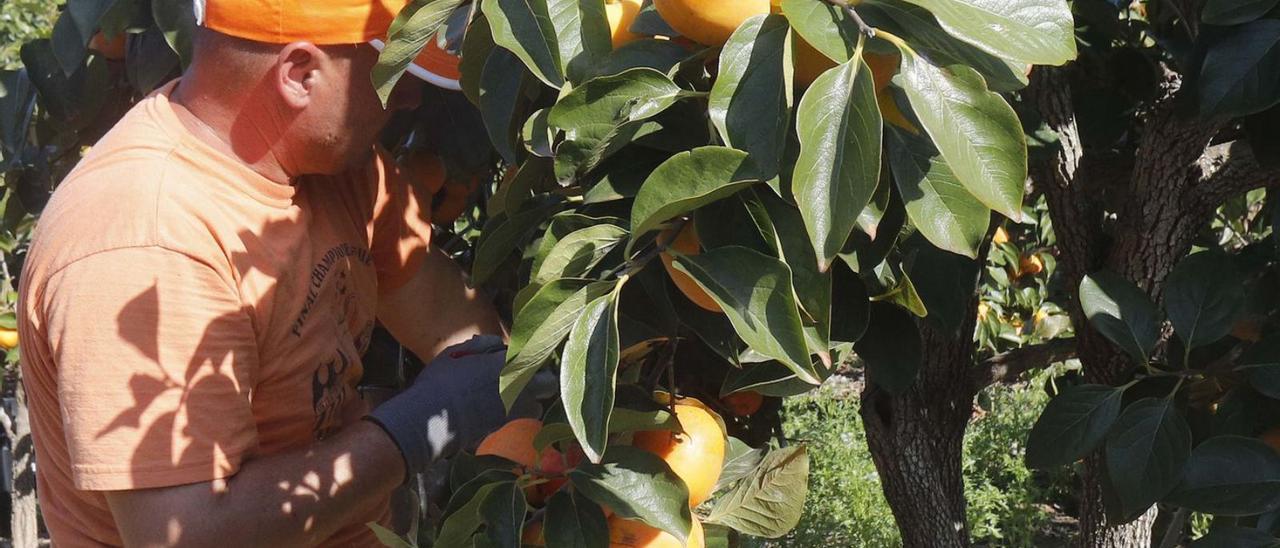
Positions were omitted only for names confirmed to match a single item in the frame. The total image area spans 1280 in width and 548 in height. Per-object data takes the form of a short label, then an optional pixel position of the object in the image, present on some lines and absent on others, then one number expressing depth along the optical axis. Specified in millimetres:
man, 1208
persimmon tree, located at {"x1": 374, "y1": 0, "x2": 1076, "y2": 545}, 695
